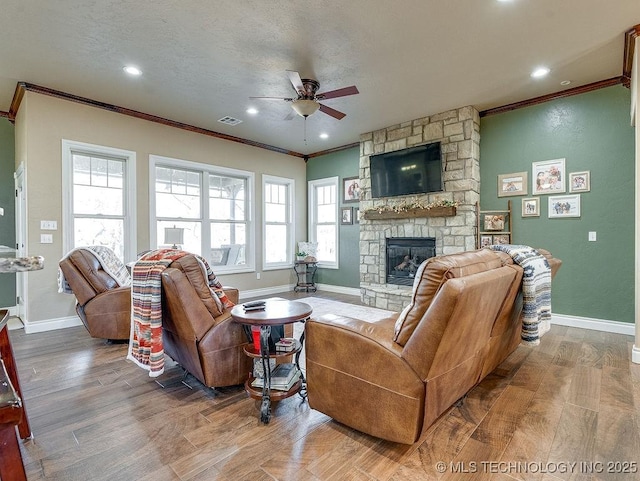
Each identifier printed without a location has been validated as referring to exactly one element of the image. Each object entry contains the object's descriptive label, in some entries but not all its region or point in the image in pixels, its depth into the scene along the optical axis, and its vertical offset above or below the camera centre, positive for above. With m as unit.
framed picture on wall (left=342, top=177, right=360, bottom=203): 6.46 +0.99
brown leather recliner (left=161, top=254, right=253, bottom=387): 2.20 -0.63
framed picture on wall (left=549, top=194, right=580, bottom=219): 4.12 +0.40
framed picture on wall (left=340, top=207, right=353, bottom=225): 6.59 +0.46
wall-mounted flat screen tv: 4.99 +1.08
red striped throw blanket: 2.22 -0.49
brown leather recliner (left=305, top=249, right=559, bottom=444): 1.55 -0.61
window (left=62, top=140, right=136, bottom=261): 4.33 +0.60
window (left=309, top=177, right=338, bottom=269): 6.96 +0.43
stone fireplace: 4.71 +0.60
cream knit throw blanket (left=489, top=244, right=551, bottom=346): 2.28 -0.38
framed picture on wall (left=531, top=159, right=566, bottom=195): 4.23 +0.79
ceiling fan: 3.31 +1.52
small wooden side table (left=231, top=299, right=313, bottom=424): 2.01 -0.60
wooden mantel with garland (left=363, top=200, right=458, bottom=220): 4.79 +0.44
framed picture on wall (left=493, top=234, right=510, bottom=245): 4.62 -0.03
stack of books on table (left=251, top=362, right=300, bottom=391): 2.15 -0.94
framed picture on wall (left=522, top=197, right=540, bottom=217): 4.41 +0.41
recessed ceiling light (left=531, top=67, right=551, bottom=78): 3.63 +1.88
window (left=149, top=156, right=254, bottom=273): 5.29 +0.53
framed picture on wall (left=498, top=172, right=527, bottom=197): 4.52 +0.75
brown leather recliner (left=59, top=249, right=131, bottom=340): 3.54 -0.68
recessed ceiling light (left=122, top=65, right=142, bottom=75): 3.57 +1.89
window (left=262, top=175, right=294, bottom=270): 6.74 +0.36
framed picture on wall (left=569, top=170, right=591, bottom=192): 4.04 +0.70
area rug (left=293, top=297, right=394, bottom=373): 4.77 -1.13
